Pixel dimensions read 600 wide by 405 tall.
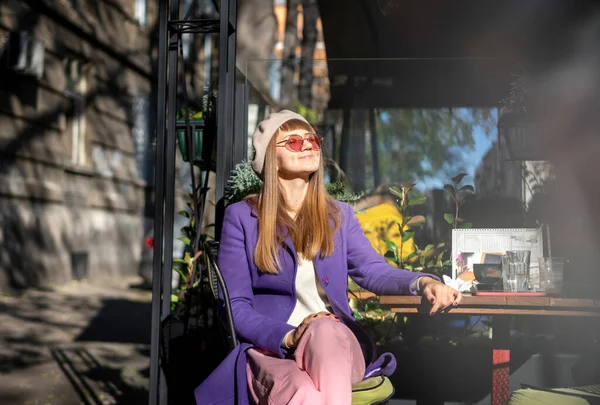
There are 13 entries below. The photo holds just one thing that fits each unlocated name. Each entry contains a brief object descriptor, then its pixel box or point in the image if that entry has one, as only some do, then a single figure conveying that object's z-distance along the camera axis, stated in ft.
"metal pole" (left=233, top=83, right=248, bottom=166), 14.09
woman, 8.35
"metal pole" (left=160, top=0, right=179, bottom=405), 12.25
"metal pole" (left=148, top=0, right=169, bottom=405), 11.83
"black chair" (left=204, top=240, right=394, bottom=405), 8.58
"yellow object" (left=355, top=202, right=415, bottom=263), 15.33
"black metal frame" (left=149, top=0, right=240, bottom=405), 11.85
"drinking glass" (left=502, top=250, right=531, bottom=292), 11.08
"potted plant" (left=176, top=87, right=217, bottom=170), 13.15
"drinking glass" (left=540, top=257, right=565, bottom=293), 11.05
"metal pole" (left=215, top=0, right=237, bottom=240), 11.78
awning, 15.16
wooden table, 10.18
